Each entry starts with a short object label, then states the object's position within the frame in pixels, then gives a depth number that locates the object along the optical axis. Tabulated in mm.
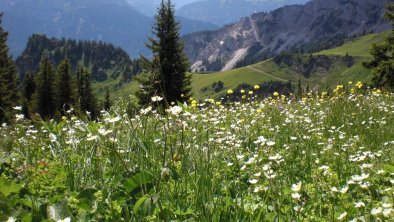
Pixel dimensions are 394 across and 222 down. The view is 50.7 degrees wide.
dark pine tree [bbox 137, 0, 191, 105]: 40750
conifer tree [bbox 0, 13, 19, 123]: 53750
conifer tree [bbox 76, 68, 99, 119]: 79938
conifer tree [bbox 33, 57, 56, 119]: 74062
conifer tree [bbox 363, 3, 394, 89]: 31980
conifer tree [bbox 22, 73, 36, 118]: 95562
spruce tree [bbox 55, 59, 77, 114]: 70188
